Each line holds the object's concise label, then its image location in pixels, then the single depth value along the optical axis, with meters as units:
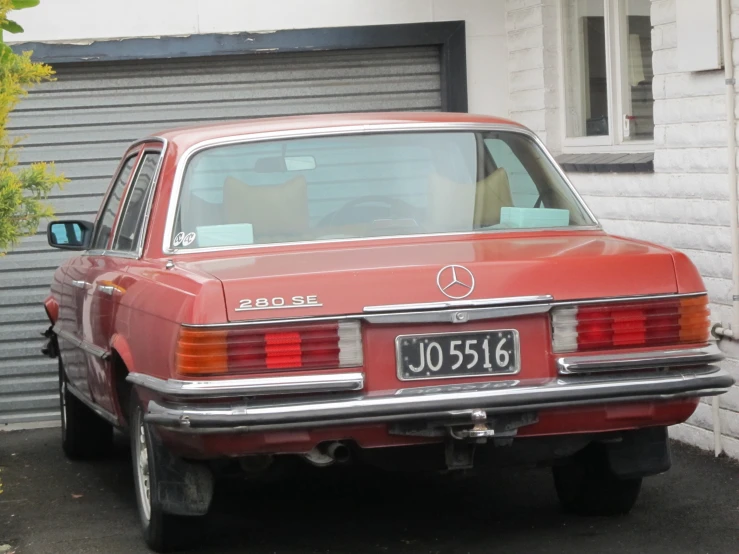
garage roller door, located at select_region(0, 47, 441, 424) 10.42
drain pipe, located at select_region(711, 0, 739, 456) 7.04
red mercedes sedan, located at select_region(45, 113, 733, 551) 4.83
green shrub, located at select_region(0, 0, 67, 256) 6.25
